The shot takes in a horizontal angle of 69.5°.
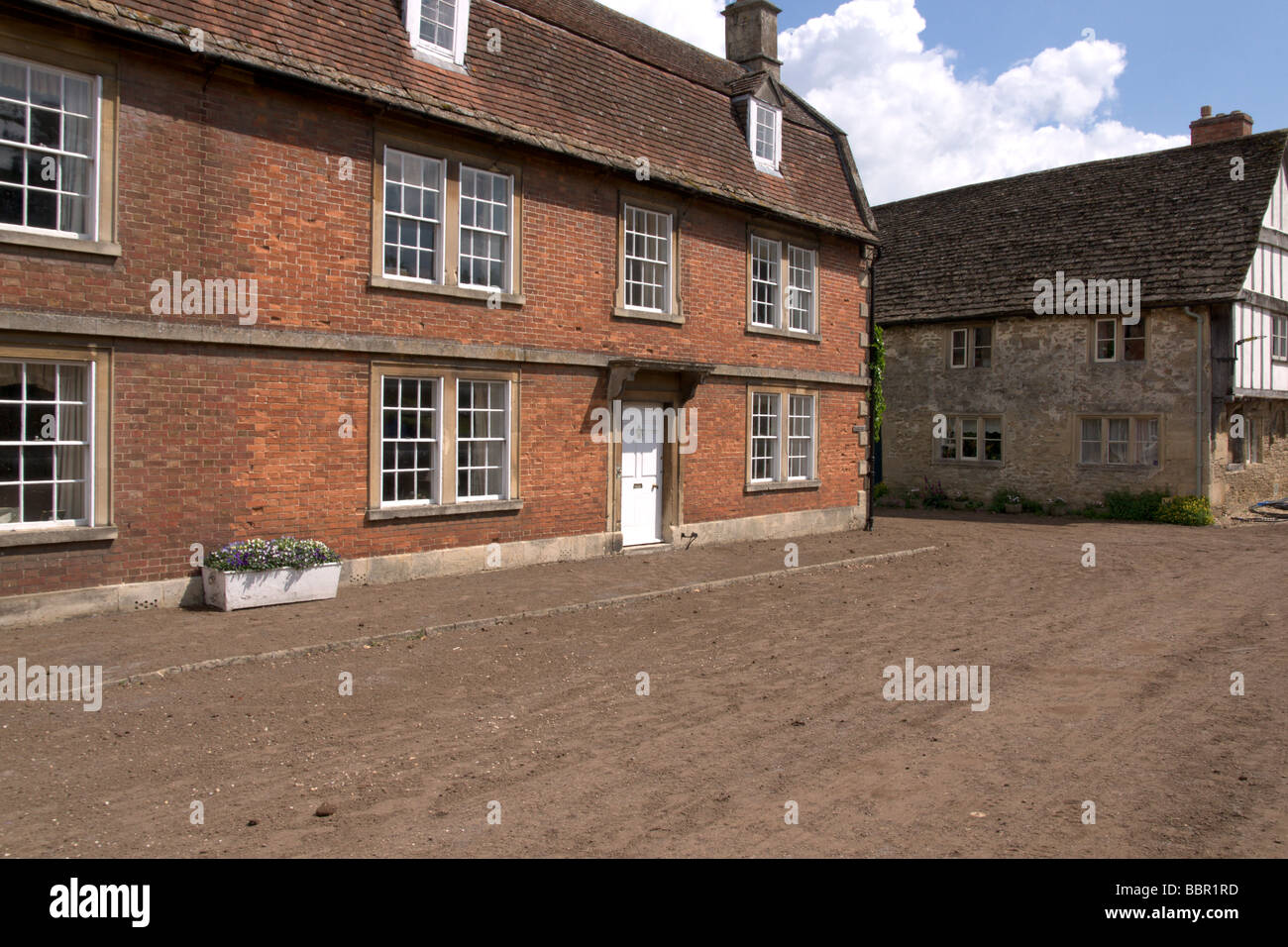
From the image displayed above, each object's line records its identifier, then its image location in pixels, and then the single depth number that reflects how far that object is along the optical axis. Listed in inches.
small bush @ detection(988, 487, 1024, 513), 1066.4
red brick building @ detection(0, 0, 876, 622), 394.6
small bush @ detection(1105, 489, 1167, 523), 966.4
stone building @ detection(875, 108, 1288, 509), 947.3
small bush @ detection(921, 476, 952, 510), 1129.4
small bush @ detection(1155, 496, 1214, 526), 924.6
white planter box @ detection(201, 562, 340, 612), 423.5
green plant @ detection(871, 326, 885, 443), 880.9
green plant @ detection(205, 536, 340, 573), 426.3
